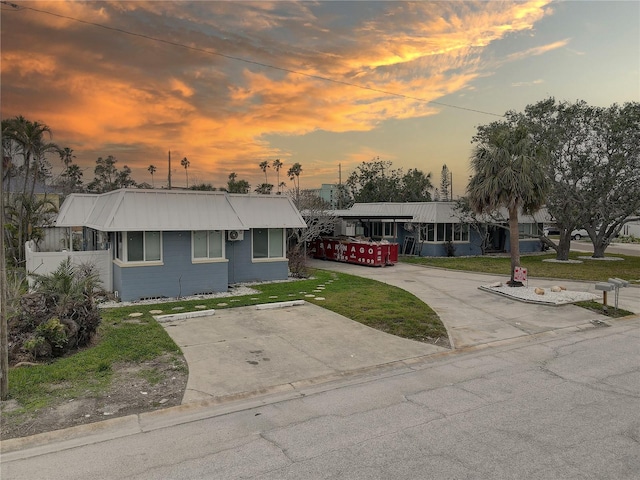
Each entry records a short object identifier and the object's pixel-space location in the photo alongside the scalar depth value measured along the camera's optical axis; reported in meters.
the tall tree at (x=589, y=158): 25.39
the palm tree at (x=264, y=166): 68.88
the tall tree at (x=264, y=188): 54.65
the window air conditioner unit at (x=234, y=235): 16.89
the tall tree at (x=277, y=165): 66.81
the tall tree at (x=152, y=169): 76.12
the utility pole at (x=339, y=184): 59.19
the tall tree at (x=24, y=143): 22.30
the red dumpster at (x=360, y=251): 25.19
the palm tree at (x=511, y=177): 16.50
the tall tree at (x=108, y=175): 60.88
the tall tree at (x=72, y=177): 50.16
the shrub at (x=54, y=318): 8.23
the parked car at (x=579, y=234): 53.16
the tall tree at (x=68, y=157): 55.68
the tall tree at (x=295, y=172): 59.26
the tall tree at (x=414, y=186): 55.56
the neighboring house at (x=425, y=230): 30.50
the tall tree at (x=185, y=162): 75.19
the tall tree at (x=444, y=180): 103.44
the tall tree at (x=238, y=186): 55.66
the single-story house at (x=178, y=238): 14.00
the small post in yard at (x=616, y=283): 13.37
